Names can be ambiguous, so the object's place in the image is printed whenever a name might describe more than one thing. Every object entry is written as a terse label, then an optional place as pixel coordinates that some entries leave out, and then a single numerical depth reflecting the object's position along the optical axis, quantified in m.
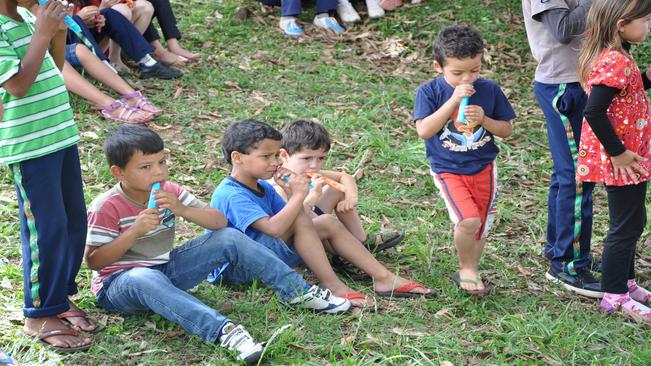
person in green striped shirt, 6.23
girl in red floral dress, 7.35
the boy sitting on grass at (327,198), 8.11
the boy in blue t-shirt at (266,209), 7.78
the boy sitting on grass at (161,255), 6.84
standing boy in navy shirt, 7.68
